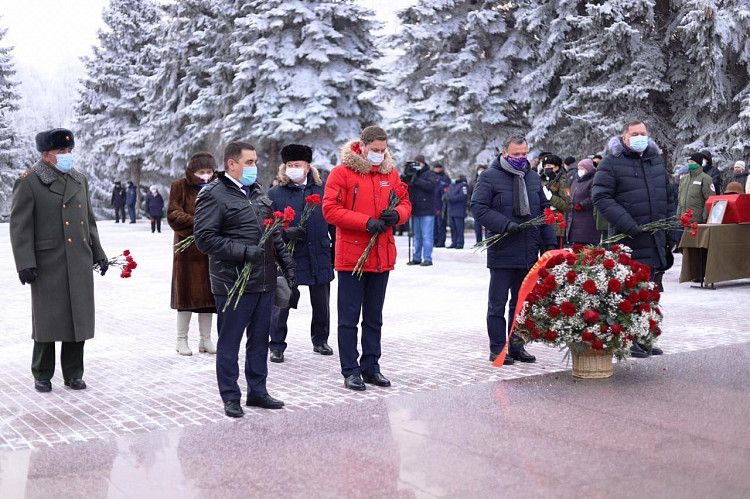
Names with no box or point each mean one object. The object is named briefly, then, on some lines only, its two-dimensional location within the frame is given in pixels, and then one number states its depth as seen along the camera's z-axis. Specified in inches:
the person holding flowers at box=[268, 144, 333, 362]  360.2
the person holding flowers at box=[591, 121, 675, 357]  346.9
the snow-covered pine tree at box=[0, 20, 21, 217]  2155.5
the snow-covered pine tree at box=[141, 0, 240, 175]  1523.1
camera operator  776.9
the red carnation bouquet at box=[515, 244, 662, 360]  299.3
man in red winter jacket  297.7
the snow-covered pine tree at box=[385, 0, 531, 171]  1183.6
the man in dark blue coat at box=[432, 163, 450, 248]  1017.5
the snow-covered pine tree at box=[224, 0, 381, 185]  1364.4
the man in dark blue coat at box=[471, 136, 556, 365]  340.2
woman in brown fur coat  361.4
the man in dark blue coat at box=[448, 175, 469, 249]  974.4
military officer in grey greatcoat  302.0
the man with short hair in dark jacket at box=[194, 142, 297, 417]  263.7
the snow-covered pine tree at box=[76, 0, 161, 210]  2004.2
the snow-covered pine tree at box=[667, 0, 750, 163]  983.6
